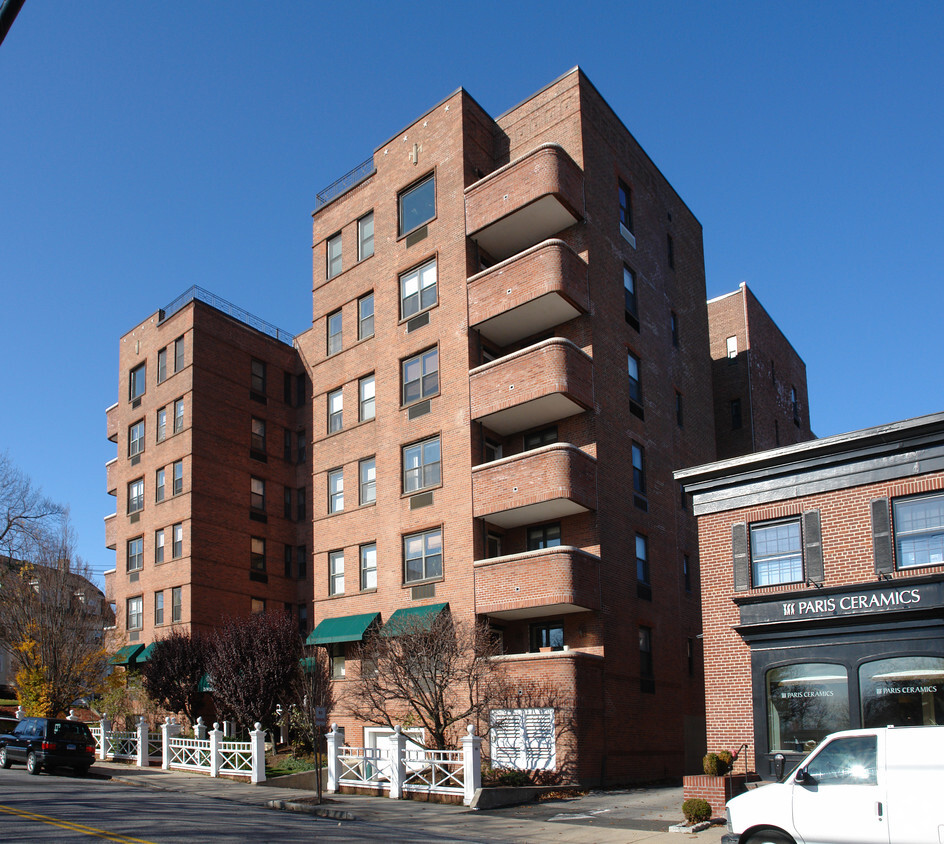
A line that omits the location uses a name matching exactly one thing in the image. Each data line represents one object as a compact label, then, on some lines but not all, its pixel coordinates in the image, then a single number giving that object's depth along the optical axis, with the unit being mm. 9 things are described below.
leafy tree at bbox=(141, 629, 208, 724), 36031
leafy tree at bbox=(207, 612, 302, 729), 32156
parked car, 29141
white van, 11730
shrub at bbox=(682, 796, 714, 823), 18125
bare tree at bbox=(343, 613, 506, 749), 25859
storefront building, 18375
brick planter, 18891
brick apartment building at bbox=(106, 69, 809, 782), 28672
